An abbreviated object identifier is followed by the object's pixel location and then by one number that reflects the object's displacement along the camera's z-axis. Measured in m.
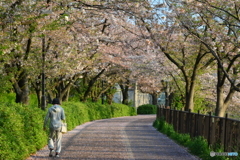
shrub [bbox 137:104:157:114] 61.22
